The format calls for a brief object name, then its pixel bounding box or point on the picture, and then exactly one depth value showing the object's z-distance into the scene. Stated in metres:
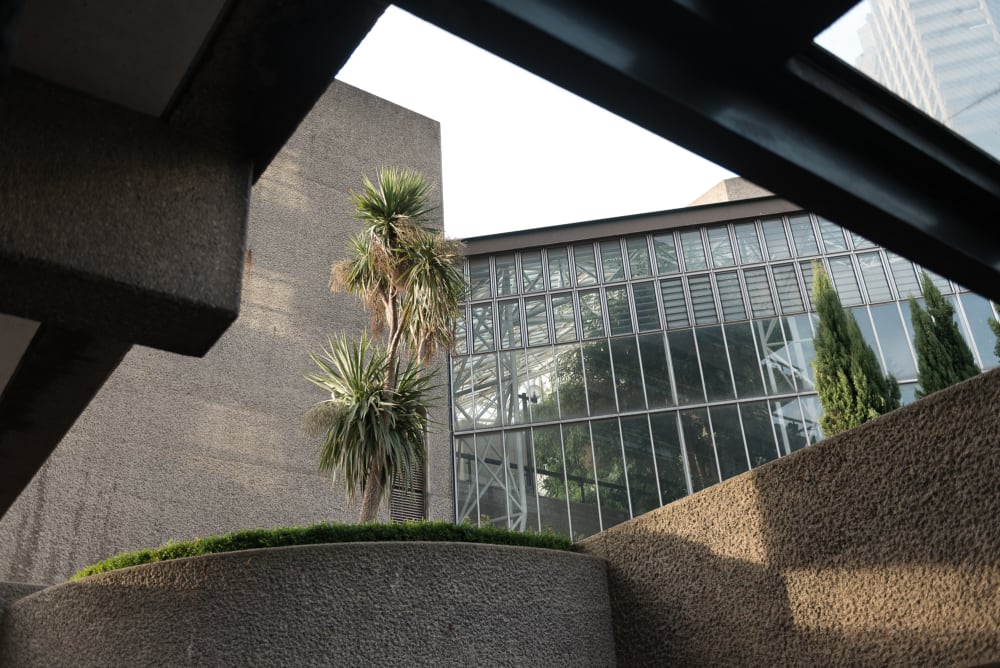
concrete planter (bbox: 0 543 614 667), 5.14
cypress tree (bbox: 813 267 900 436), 11.79
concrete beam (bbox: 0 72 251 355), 2.07
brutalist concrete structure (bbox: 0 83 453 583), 9.27
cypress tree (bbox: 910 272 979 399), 12.20
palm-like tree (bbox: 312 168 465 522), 8.57
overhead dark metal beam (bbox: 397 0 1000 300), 2.00
